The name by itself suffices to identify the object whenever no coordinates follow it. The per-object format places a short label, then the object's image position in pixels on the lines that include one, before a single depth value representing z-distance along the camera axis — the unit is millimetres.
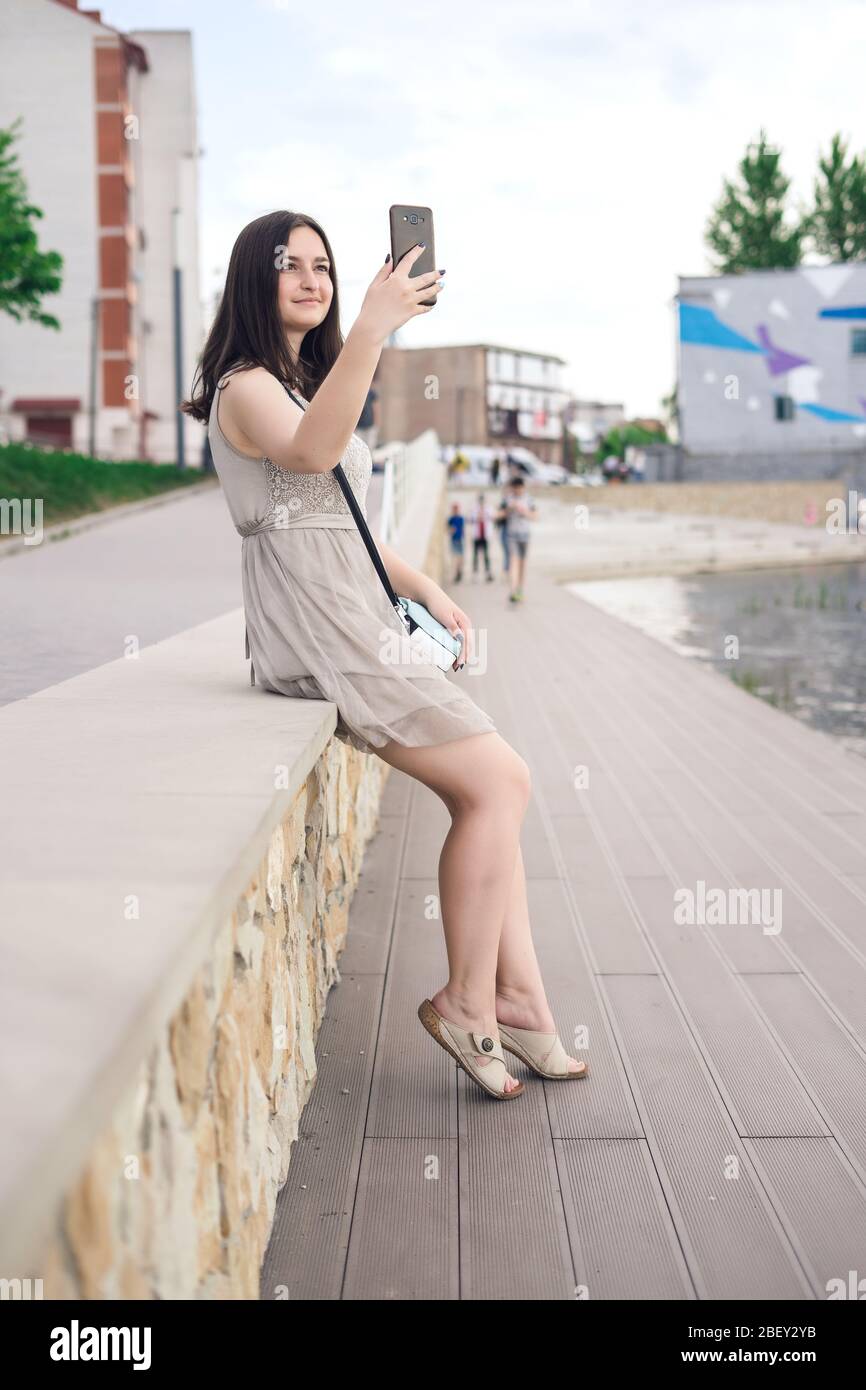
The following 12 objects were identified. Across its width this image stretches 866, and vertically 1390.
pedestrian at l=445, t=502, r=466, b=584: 20688
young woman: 2758
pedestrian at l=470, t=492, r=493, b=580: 19938
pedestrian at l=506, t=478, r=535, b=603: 16781
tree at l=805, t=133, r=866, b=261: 64750
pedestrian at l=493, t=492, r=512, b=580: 17734
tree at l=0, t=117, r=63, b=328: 20047
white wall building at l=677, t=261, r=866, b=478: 52875
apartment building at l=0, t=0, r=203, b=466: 41719
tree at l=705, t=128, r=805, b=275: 64250
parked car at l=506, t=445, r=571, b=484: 67375
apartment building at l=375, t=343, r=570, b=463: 82062
